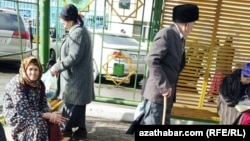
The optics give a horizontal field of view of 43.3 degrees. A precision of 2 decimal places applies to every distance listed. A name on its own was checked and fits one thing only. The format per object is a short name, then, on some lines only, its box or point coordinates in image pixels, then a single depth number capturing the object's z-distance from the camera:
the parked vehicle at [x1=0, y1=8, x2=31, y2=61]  6.95
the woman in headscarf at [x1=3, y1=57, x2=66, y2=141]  2.91
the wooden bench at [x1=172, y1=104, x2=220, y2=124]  4.26
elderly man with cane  2.76
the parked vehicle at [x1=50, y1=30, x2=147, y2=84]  5.71
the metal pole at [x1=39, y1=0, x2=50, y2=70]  4.19
